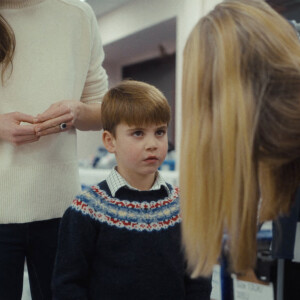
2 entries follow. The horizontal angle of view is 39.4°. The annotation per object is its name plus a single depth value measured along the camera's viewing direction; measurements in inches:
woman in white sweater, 40.3
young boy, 39.3
